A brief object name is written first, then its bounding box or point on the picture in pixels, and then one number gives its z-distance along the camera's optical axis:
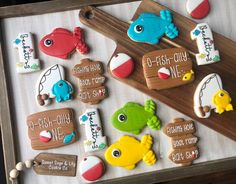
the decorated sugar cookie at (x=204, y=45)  0.63
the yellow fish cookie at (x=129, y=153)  0.61
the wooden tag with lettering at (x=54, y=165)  0.61
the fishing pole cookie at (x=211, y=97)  0.62
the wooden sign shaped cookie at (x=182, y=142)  0.62
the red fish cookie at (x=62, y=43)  0.62
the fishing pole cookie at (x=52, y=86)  0.61
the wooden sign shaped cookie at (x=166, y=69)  0.62
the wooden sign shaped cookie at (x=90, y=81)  0.62
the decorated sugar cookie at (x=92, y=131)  0.61
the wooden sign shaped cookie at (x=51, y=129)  0.61
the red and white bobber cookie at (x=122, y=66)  0.62
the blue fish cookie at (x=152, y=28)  0.63
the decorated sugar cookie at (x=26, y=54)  0.62
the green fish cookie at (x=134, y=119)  0.62
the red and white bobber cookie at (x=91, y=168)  0.61
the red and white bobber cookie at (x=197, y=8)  0.64
